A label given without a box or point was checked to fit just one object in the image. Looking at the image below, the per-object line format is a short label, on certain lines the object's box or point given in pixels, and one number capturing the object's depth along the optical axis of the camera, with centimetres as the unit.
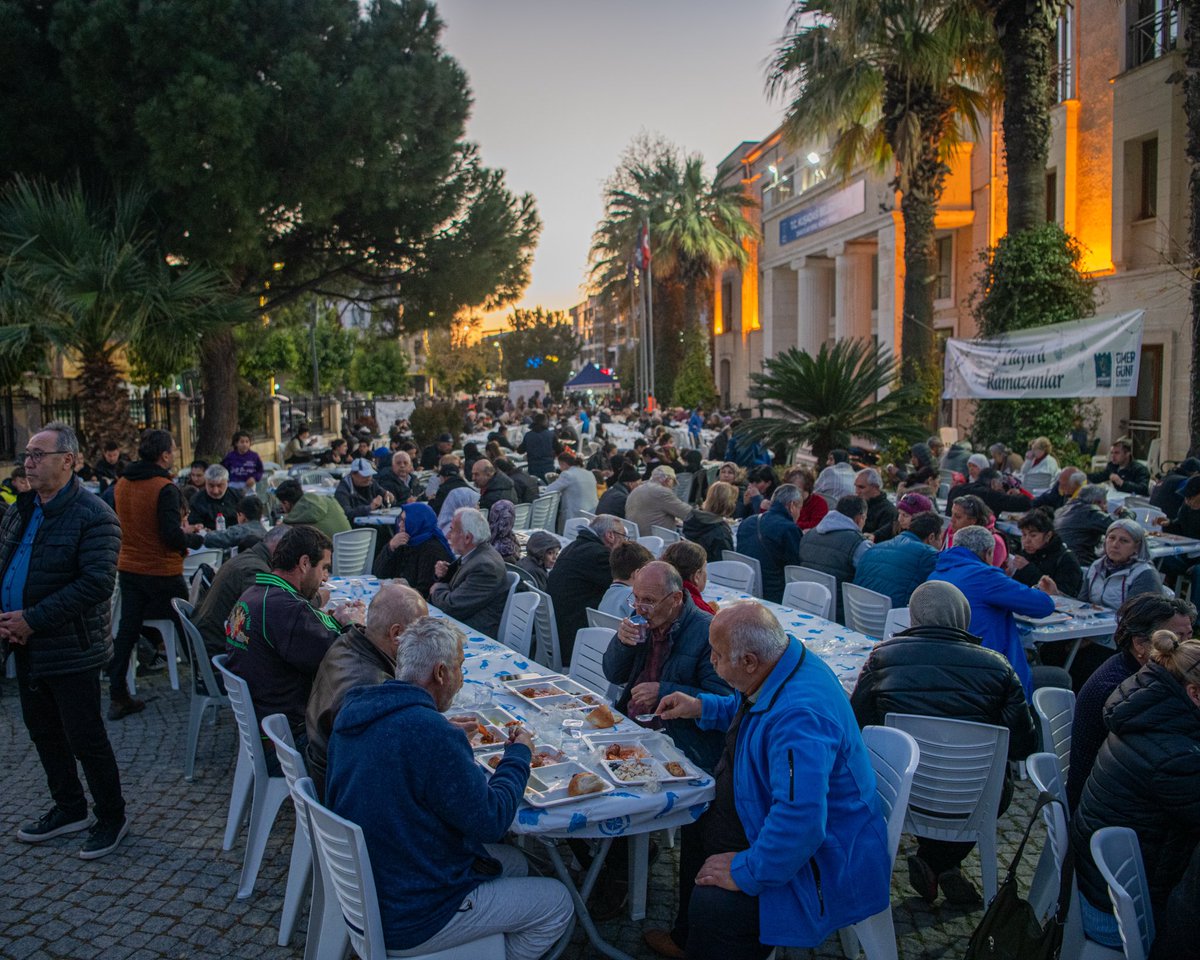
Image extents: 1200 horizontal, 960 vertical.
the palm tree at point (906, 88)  1419
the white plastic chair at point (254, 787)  418
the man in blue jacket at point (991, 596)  502
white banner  1019
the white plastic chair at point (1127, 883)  265
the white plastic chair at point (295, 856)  325
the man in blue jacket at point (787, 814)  268
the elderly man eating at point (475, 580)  592
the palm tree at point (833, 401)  1182
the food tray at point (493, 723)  373
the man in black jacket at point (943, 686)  380
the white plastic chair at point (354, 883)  267
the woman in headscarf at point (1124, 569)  585
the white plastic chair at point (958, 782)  373
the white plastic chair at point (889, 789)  303
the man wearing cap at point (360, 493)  1057
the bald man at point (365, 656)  338
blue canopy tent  3769
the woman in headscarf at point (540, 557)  678
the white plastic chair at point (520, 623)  574
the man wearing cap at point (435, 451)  1423
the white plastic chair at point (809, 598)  615
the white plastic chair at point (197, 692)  537
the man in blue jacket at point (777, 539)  737
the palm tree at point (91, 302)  1150
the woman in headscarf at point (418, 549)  699
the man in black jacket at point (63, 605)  431
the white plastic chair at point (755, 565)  715
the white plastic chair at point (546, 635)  611
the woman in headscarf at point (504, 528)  719
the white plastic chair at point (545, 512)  1102
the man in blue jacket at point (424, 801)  267
